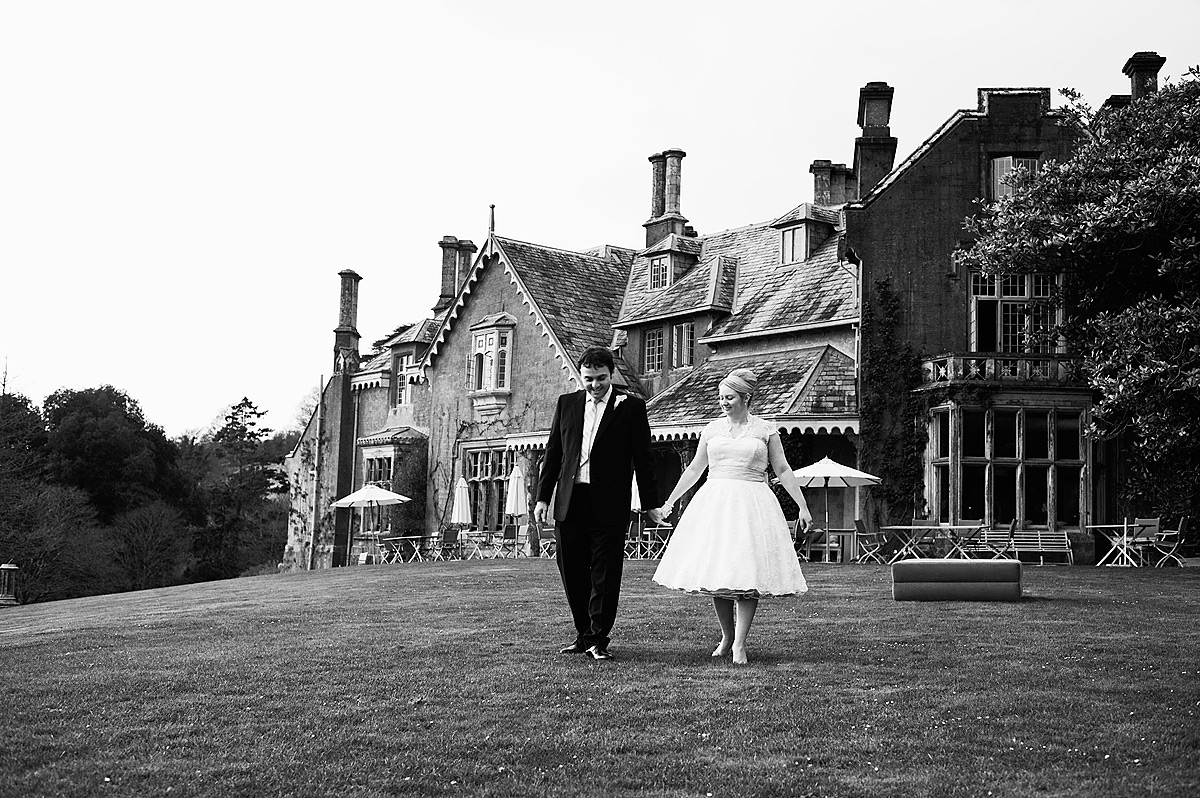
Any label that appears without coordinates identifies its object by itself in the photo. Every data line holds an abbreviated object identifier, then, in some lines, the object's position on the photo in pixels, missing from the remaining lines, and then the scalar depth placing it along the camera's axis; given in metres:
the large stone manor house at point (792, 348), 26.92
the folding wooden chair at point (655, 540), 30.51
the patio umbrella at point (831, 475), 25.35
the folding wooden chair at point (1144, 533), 25.47
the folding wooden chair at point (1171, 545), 24.66
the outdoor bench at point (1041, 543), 26.02
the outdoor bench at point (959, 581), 15.25
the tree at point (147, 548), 52.28
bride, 9.95
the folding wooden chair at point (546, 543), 32.97
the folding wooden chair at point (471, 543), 37.16
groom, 10.09
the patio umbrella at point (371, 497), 36.19
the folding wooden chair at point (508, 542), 36.16
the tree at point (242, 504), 59.47
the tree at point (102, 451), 55.81
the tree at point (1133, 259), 21.77
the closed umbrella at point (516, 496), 32.31
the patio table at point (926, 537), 26.05
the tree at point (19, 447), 45.38
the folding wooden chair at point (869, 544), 27.03
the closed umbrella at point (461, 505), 35.25
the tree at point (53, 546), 44.19
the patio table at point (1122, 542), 25.23
